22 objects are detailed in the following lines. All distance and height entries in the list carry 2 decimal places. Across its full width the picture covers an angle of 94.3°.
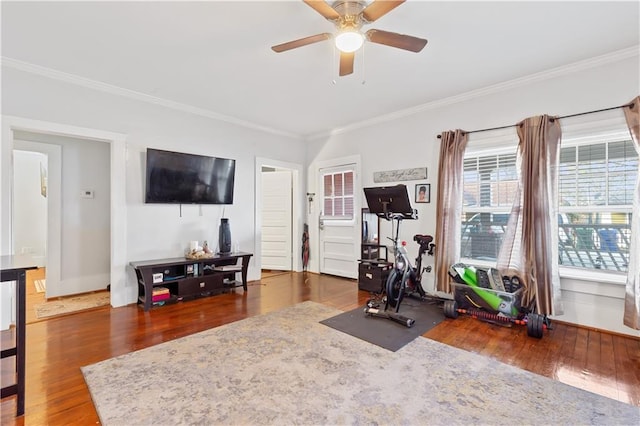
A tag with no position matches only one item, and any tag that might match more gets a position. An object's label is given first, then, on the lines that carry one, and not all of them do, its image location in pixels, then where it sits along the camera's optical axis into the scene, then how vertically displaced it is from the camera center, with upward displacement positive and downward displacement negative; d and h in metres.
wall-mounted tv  4.00 +0.55
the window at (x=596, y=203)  2.99 +0.11
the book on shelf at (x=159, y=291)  3.75 -0.95
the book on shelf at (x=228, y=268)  4.46 -0.80
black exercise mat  2.80 -1.17
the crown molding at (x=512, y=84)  2.93 +1.56
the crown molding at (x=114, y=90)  3.14 +1.60
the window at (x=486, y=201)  3.73 +0.16
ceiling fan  1.98 +1.37
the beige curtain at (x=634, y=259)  2.68 -0.43
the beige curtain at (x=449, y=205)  3.89 +0.12
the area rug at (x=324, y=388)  1.75 -1.18
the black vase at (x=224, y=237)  4.58 -0.34
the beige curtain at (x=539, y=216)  3.16 -0.03
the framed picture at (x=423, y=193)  4.30 +0.32
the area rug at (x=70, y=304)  3.59 -1.15
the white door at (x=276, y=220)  6.12 -0.10
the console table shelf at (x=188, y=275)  3.69 -0.82
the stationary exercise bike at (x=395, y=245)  3.47 -0.37
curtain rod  2.88 +1.05
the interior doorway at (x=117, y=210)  3.61 +0.09
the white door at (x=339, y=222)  5.34 -0.13
